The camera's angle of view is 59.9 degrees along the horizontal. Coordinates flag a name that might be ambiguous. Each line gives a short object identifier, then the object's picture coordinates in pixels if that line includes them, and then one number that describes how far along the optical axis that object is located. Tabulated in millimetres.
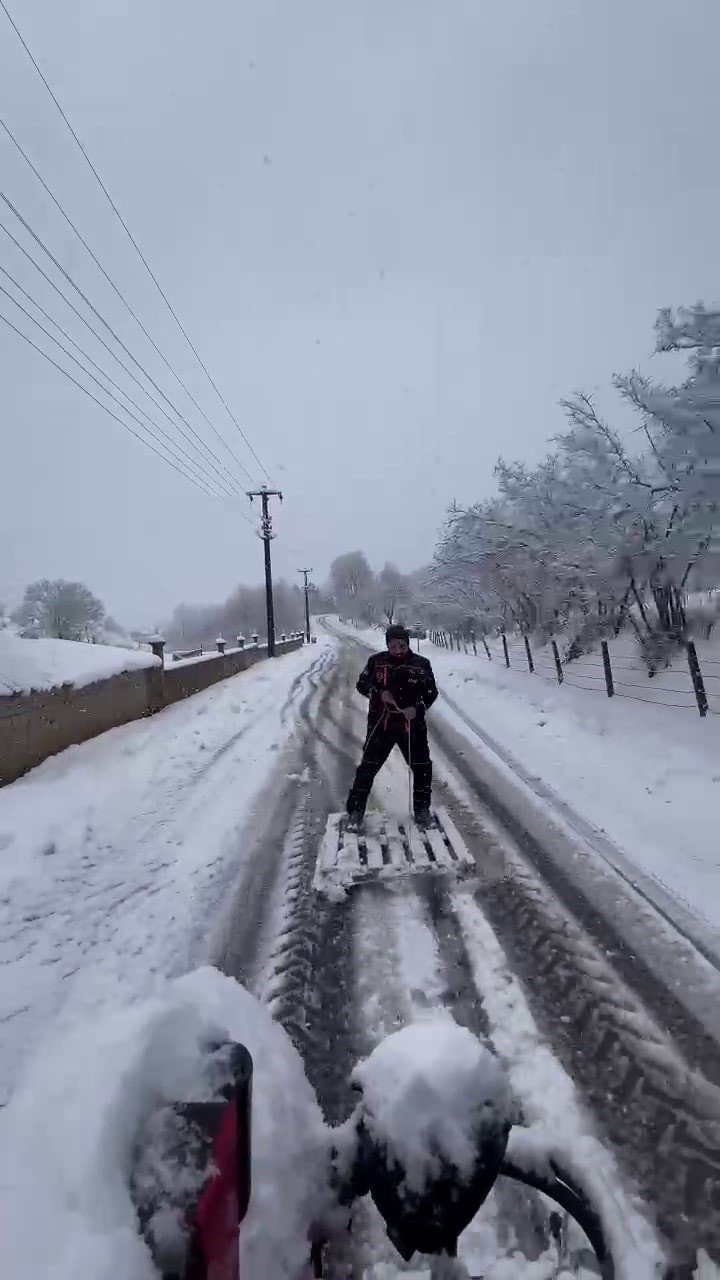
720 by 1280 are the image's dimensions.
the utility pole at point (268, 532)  34869
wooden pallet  4387
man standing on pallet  5582
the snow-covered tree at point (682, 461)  11938
